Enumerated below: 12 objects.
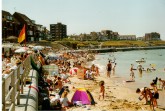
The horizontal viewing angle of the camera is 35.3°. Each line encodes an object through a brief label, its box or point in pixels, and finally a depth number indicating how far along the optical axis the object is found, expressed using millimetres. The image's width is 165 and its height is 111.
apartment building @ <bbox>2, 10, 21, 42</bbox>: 63656
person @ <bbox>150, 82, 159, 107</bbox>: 13596
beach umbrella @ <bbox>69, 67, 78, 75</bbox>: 25225
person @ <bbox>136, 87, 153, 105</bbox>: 13805
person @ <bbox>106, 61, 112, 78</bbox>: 26667
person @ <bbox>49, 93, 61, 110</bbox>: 11327
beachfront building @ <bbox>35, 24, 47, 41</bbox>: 91444
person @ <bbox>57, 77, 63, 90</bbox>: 16234
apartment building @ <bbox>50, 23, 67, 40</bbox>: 162125
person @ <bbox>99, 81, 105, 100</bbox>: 14831
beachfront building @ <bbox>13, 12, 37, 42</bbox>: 76875
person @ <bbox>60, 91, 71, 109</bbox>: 11883
